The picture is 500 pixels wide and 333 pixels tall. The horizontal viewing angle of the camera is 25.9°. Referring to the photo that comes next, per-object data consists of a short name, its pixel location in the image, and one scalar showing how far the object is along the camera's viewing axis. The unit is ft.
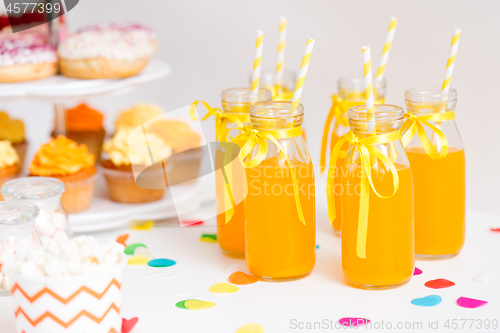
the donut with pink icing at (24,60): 3.24
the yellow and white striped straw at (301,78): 2.71
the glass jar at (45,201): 2.93
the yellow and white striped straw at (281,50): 3.05
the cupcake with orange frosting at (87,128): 3.93
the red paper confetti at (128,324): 2.58
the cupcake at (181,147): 3.63
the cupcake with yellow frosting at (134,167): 3.44
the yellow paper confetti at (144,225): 3.27
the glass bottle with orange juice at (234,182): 2.91
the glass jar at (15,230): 2.72
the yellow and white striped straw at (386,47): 2.95
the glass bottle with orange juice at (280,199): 2.71
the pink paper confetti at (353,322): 2.57
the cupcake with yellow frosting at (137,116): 3.85
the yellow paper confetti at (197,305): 2.67
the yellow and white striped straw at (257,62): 2.88
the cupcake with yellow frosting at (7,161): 3.42
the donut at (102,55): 3.31
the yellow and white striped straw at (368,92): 2.63
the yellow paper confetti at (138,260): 2.95
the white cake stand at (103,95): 3.16
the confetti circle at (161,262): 2.94
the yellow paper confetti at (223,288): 2.75
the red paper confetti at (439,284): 2.74
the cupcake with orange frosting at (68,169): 3.31
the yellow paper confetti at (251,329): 2.55
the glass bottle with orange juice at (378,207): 2.64
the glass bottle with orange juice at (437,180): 2.82
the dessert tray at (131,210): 3.26
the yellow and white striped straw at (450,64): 2.78
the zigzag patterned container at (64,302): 2.43
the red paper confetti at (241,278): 2.80
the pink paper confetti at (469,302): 2.63
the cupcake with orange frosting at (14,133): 3.76
